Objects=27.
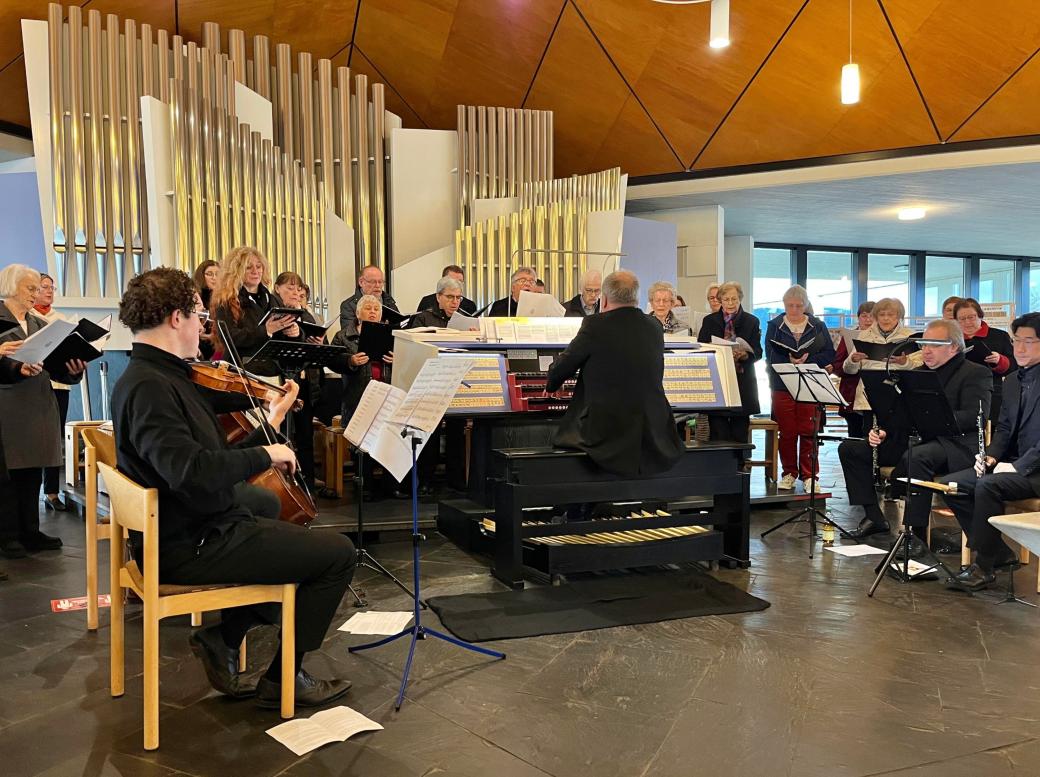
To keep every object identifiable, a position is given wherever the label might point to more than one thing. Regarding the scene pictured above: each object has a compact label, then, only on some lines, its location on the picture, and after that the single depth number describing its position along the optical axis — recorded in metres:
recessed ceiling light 11.60
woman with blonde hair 5.26
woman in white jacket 6.52
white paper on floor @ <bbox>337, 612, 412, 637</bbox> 3.74
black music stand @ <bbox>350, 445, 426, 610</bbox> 3.98
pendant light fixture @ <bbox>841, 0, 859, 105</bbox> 6.45
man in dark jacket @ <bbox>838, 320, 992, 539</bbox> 5.09
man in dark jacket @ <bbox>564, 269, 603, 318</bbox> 6.98
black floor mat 3.81
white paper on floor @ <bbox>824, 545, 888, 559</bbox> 5.18
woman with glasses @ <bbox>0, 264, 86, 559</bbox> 4.92
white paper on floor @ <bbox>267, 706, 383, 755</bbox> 2.70
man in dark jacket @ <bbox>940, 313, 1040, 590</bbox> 4.47
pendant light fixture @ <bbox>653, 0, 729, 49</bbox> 5.88
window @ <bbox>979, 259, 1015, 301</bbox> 16.05
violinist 2.62
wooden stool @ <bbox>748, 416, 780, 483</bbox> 7.03
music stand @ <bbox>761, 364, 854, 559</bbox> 5.31
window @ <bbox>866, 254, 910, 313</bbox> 15.20
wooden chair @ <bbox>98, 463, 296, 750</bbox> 2.62
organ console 4.41
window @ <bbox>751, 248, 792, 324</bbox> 14.64
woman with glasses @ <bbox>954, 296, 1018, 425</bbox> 6.77
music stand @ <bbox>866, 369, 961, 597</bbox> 4.93
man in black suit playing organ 4.31
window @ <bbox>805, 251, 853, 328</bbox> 14.88
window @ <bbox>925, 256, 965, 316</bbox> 15.57
